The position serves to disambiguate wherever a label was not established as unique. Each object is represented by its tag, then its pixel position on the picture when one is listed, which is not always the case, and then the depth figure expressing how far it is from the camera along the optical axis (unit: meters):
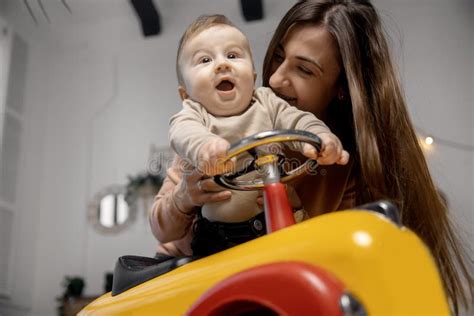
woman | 0.75
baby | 0.68
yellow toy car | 0.43
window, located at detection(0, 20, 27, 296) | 2.71
